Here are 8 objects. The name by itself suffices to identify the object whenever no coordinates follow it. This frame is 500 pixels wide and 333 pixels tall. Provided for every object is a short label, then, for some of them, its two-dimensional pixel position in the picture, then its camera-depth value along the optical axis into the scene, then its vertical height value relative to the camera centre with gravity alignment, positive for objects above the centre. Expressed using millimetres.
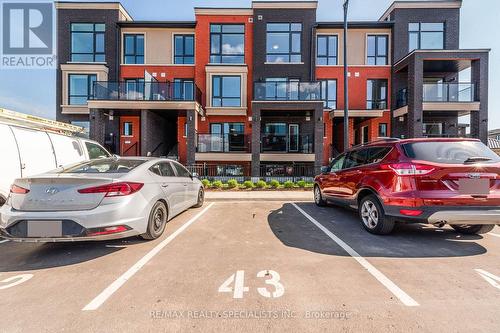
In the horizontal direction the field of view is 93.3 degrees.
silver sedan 3350 -660
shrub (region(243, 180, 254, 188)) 11529 -987
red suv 3797 -312
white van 4406 +226
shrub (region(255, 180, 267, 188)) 11516 -969
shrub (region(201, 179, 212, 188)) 11492 -957
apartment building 16469 +7403
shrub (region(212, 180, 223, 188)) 11426 -976
